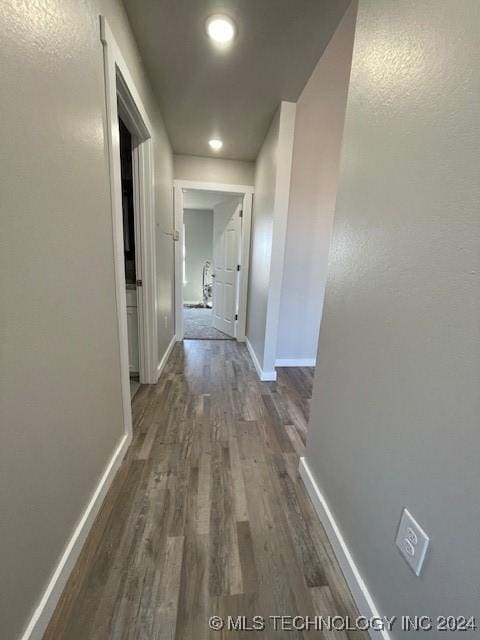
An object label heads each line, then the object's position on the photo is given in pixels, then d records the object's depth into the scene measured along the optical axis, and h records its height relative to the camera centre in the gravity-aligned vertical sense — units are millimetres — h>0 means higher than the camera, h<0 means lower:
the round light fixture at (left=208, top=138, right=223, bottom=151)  2862 +1297
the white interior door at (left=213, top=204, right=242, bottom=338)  3720 -88
